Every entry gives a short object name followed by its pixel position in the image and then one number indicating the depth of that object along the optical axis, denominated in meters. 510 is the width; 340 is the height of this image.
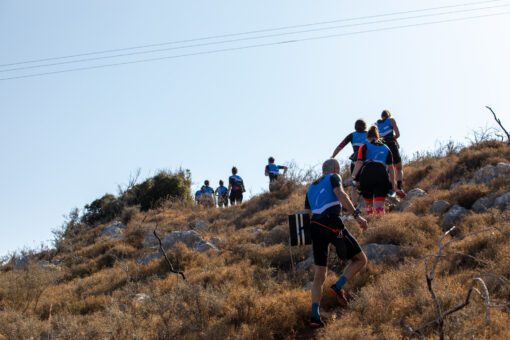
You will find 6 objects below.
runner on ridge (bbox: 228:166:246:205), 19.41
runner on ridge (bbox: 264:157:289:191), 18.44
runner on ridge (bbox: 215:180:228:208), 20.44
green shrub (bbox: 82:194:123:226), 22.98
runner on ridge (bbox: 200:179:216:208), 19.94
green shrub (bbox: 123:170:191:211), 23.49
